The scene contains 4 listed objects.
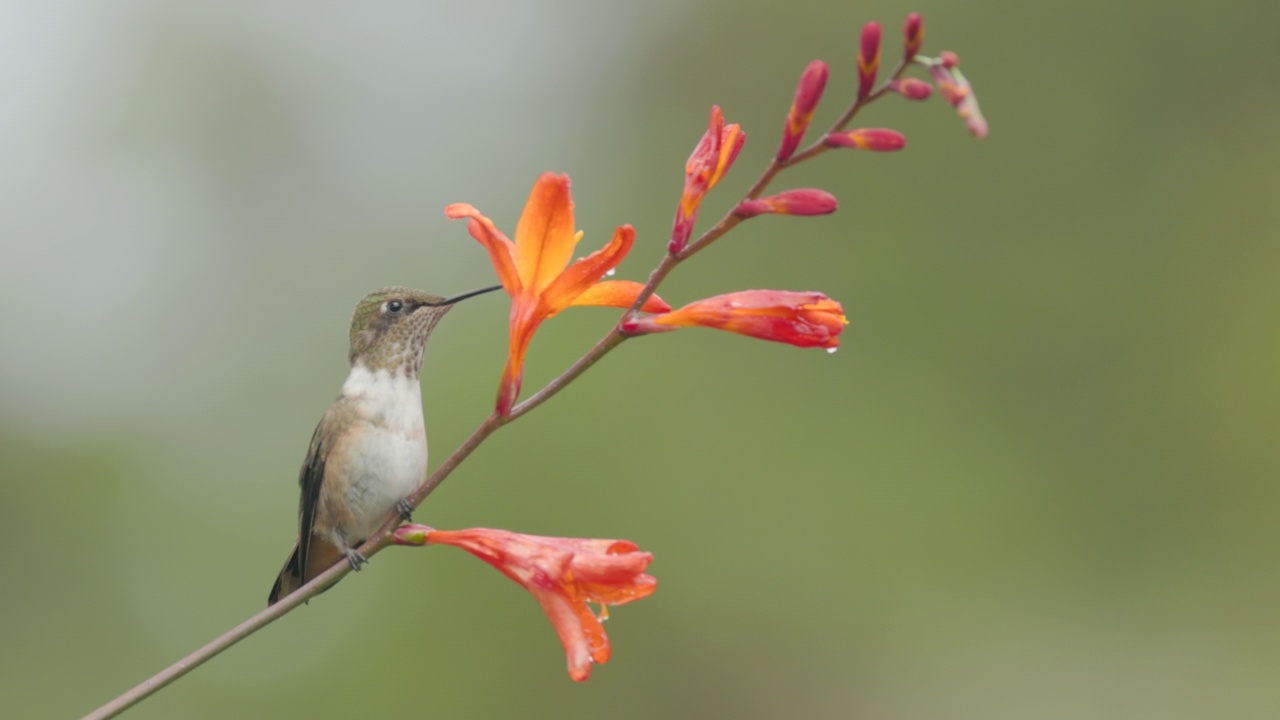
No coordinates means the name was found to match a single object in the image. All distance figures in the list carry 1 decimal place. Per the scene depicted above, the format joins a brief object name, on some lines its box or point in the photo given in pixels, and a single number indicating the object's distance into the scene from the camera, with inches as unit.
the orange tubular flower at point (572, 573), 166.6
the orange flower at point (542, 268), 169.5
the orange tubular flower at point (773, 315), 167.5
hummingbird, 274.8
